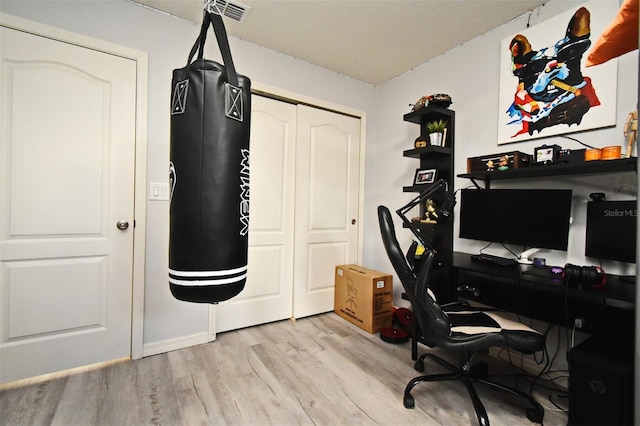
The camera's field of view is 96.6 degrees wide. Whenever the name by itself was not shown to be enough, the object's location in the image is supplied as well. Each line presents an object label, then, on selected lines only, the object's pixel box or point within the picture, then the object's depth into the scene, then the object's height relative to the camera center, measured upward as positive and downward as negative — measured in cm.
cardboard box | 257 -82
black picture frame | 249 +32
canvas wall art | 171 +90
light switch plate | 209 +11
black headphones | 143 -30
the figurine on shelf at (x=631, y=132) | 152 +47
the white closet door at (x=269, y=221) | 257 -12
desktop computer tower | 117 -72
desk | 136 -46
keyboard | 187 -31
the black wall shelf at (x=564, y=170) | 147 +28
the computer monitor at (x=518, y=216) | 177 -1
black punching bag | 108 +12
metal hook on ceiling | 114 +81
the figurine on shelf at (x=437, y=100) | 238 +94
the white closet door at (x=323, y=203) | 285 +7
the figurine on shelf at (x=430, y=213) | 242 +0
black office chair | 135 -58
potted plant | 242 +70
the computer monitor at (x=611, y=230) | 150 -7
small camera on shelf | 171 +38
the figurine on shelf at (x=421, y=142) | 246 +61
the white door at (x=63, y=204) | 171 +0
